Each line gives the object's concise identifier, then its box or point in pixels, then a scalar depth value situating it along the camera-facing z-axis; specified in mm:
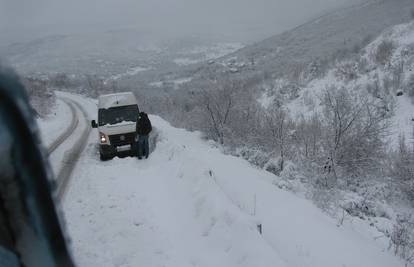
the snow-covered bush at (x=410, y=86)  22028
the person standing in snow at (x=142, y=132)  11469
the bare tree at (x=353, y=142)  14242
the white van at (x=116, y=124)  11648
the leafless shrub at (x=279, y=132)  15606
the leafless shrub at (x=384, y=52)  29162
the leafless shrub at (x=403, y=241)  7589
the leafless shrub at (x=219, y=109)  20359
